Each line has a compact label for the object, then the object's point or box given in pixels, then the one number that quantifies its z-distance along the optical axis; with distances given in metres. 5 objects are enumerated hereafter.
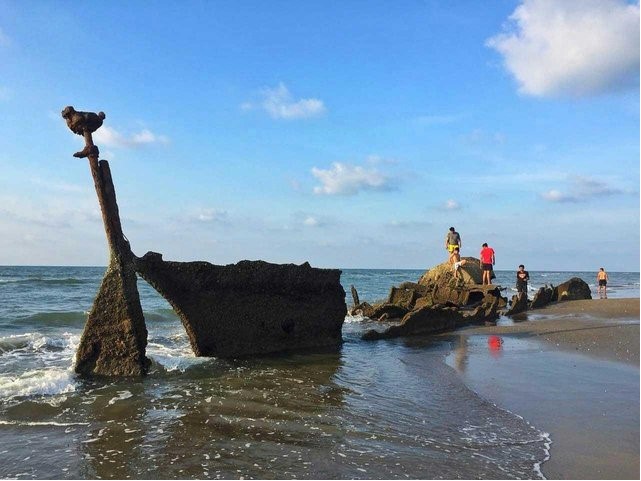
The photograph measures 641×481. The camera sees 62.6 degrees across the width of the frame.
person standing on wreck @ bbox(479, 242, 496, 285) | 19.16
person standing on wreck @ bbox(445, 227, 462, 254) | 19.62
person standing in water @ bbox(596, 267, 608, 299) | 29.27
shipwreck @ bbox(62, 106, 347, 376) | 8.12
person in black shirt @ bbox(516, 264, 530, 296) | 20.91
